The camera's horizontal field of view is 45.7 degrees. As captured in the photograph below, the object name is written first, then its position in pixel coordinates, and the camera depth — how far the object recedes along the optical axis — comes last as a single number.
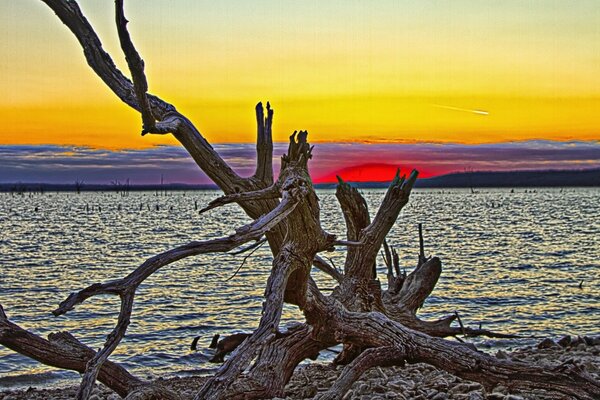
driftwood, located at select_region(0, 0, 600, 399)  6.13
